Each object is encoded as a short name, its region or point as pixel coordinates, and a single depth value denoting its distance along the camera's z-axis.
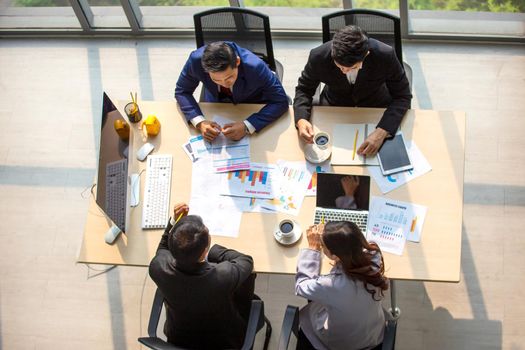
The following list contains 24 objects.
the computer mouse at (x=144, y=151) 3.02
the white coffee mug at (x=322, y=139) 2.92
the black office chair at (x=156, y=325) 2.47
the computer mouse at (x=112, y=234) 2.83
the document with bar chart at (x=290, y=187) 2.81
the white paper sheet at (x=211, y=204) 2.81
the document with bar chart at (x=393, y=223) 2.66
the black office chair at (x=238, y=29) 3.25
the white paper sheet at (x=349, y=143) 2.88
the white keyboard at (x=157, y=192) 2.86
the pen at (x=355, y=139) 2.89
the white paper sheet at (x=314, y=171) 2.83
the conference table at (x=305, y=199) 2.63
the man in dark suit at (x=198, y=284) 2.42
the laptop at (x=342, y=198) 2.74
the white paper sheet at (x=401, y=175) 2.79
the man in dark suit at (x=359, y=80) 2.73
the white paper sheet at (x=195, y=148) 3.01
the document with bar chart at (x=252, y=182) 2.87
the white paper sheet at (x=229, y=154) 2.96
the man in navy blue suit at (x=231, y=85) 2.87
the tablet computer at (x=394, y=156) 2.83
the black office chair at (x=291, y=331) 2.47
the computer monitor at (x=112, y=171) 2.62
